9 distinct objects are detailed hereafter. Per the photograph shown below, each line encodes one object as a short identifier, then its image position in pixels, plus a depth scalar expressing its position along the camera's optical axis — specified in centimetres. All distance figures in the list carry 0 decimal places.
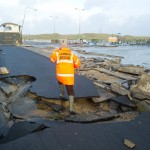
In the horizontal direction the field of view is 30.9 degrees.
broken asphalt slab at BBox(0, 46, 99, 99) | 895
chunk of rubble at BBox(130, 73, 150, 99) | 952
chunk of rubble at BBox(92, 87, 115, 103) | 866
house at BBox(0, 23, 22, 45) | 4181
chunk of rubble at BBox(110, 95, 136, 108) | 808
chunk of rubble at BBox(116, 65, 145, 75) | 1681
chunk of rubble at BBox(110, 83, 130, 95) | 928
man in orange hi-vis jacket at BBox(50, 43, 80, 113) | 752
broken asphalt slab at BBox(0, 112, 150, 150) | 499
